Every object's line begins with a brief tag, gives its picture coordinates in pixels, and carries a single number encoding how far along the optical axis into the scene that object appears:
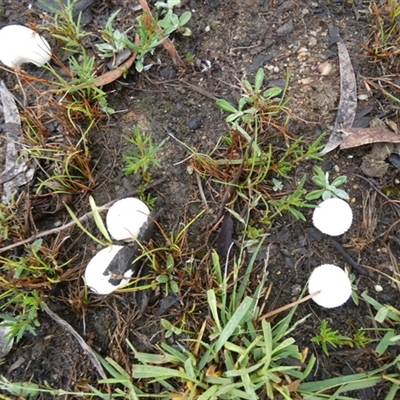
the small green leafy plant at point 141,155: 0.27
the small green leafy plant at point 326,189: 0.27
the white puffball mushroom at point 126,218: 0.26
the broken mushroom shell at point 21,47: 0.28
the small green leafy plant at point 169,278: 0.26
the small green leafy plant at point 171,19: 0.29
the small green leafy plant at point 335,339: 0.25
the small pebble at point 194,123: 0.29
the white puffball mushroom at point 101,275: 0.25
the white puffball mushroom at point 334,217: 0.25
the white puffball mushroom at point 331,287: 0.25
